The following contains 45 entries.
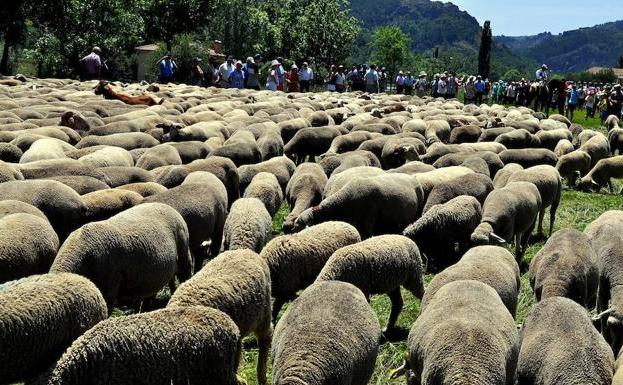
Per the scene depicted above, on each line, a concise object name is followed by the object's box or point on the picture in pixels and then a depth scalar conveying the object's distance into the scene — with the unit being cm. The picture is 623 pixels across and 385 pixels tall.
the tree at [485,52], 7481
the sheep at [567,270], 770
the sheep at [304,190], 1130
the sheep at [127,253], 703
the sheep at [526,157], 1547
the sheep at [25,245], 698
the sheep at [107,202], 910
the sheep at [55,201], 881
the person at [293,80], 3253
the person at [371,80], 3672
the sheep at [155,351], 502
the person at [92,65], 3006
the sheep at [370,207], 1050
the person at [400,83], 4103
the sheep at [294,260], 780
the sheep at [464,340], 543
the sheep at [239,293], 613
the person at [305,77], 3425
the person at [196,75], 3292
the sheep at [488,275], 722
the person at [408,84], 4202
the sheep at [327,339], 532
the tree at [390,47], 8625
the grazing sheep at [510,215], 973
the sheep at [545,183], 1230
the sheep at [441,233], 1013
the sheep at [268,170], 1237
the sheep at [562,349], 568
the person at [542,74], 3634
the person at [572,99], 3750
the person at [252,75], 3199
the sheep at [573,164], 1698
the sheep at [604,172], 1712
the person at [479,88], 3756
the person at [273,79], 3091
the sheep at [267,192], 1094
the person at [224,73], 3117
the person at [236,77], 3145
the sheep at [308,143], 1692
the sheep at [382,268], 743
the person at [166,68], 3134
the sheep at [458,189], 1133
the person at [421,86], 4288
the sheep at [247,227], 870
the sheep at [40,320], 529
